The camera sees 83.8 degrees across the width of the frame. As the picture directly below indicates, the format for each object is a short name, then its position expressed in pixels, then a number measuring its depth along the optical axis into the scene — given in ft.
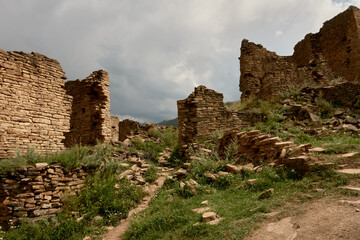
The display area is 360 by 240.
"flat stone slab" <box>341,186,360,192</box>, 10.81
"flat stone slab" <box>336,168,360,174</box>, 12.63
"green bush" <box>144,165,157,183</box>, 24.07
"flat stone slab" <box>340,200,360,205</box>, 9.59
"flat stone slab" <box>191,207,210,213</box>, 13.49
